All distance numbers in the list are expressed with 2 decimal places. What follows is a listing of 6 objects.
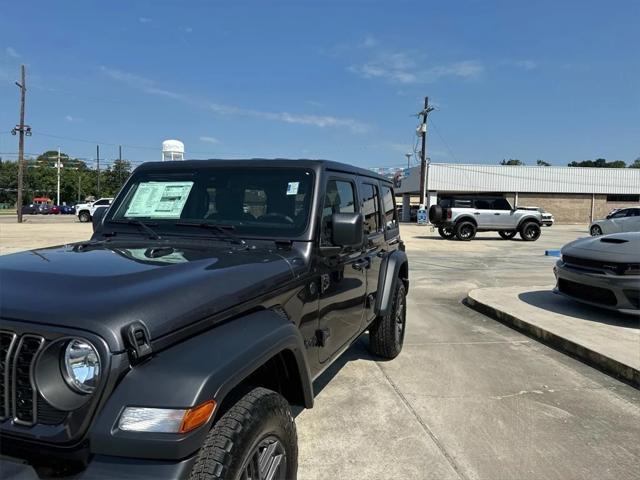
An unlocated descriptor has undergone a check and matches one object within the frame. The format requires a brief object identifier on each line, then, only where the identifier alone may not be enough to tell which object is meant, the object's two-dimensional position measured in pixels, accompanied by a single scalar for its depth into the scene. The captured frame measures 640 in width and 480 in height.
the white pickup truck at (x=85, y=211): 37.00
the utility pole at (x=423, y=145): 41.78
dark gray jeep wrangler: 1.66
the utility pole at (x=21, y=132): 35.72
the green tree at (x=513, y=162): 129.04
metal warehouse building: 48.91
